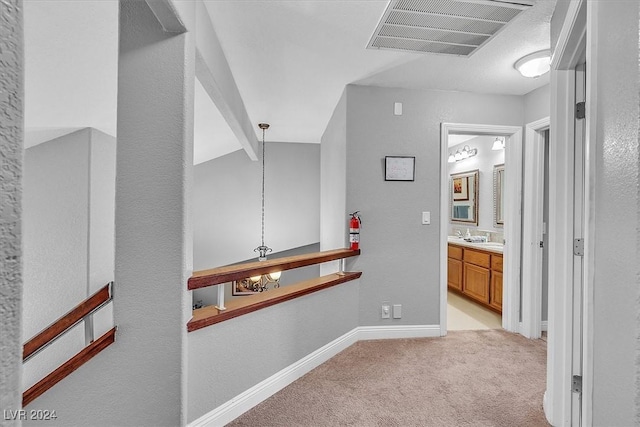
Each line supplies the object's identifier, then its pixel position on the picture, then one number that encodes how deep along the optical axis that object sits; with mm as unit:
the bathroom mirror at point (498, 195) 4676
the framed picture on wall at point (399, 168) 3105
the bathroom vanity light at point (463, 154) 5406
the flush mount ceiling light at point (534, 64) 2395
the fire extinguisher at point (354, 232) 2959
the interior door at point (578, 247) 1711
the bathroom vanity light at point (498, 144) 4609
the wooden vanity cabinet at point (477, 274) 3824
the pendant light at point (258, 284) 5743
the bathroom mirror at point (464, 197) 5367
